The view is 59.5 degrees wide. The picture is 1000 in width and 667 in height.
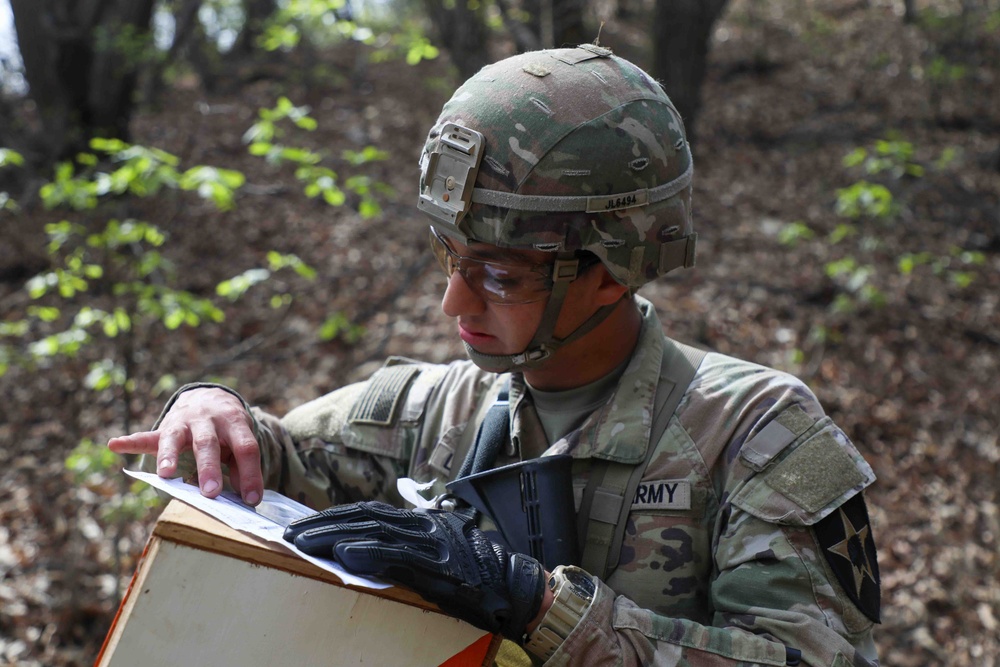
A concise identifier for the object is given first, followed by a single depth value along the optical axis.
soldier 1.71
